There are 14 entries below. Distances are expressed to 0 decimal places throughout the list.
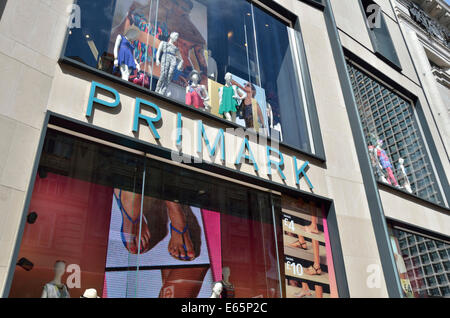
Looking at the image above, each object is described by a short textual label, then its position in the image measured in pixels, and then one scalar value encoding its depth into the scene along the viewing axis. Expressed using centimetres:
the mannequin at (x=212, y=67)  909
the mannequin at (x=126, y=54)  730
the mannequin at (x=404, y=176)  1223
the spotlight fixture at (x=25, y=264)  473
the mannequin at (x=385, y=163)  1176
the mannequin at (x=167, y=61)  781
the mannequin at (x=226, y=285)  639
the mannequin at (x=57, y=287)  484
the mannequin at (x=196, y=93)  809
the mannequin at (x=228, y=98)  865
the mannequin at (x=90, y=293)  495
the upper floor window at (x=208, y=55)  743
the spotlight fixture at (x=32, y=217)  498
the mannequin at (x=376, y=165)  1123
